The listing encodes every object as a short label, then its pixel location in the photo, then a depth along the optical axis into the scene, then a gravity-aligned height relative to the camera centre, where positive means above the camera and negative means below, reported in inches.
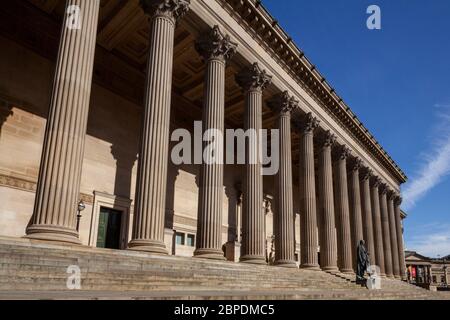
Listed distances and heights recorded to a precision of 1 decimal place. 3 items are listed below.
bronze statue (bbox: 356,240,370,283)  890.7 +13.5
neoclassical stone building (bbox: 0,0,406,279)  503.8 +266.1
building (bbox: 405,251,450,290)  4047.7 +3.4
